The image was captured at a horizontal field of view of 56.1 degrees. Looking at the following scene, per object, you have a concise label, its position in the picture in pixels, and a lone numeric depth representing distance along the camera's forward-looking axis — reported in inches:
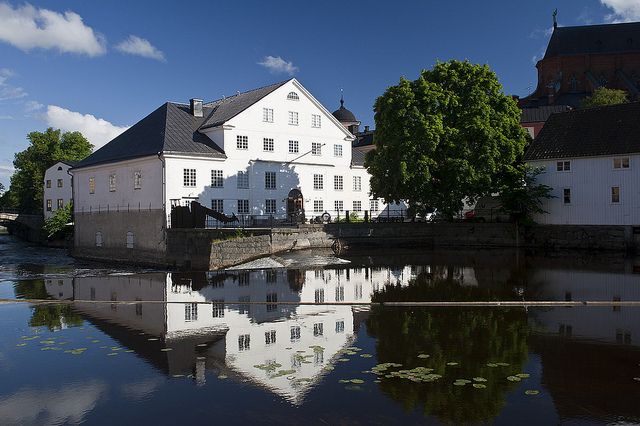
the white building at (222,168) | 1626.5
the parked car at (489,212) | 1835.6
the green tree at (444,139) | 1662.2
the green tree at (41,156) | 3248.0
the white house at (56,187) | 2878.9
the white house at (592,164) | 1588.3
